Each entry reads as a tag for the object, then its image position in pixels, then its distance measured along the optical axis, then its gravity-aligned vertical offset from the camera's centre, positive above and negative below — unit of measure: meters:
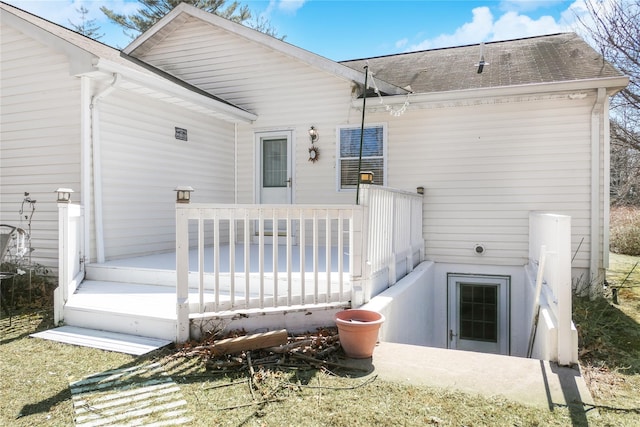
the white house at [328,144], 5.66 +0.84
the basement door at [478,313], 6.58 -1.86
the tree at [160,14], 17.25 +7.71
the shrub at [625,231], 11.30 -0.92
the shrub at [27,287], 4.78 -1.11
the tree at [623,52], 9.62 +3.48
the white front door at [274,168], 7.76 +0.57
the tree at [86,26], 19.84 +8.23
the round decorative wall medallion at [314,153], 7.44 +0.80
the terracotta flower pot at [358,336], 3.05 -1.03
